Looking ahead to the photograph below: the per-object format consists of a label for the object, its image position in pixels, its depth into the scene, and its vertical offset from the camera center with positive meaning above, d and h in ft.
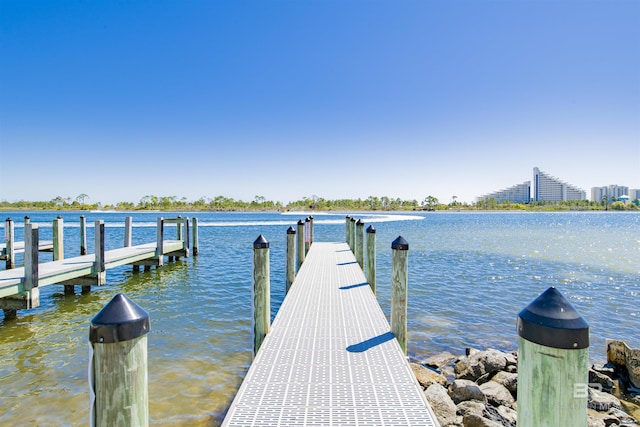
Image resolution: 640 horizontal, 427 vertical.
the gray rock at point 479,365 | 21.30 -9.34
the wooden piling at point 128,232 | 55.50 -3.39
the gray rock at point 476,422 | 14.84 -8.79
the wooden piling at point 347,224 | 59.44 -2.44
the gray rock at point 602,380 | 20.61 -9.86
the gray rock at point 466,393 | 17.87 -9.16
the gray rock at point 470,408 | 15.72 -8.88
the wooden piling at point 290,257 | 32.16 -4.35
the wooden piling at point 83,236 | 56.39 -4.00
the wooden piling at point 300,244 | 41.32 -4.05
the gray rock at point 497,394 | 18.42 -9.67
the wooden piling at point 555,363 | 5.85 -2.55
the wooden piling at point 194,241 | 65.22 -5.80
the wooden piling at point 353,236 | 49.74 -3.88
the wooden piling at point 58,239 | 47.42 -3.82
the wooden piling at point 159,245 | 52.37 -5.21
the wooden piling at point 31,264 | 29.40 -4.43
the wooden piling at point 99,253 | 37.68 -4.58
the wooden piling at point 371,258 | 32.71 -4.43
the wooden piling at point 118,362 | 6.29 -2.73
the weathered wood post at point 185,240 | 61.57 -5.28
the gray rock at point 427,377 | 19.52 -9.32
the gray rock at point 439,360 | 23.50 -10.02
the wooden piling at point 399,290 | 18.24 -4.19
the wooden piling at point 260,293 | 18.63 -4.37
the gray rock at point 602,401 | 18.21 -9.85
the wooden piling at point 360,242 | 44.95 -4.07
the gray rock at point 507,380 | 19.97 -9.63
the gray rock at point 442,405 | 15.53 -8.76
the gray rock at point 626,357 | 21.61 -9.28
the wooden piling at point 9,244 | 47.78 -4.46
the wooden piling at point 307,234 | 55.98 -3.80
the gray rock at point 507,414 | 16.02 -9.46
